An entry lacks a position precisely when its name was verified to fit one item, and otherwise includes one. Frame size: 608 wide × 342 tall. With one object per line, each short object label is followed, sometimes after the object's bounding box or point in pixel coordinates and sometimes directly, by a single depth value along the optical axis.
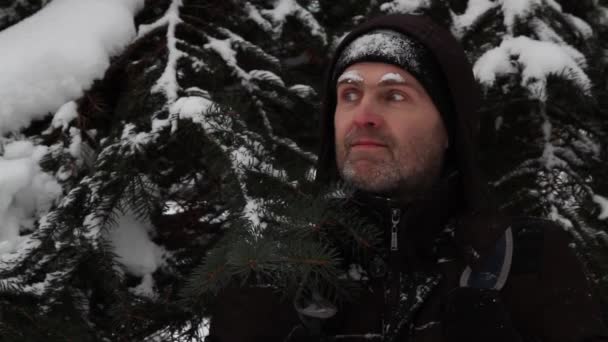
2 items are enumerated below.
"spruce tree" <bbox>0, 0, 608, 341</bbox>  3.38
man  3.35
